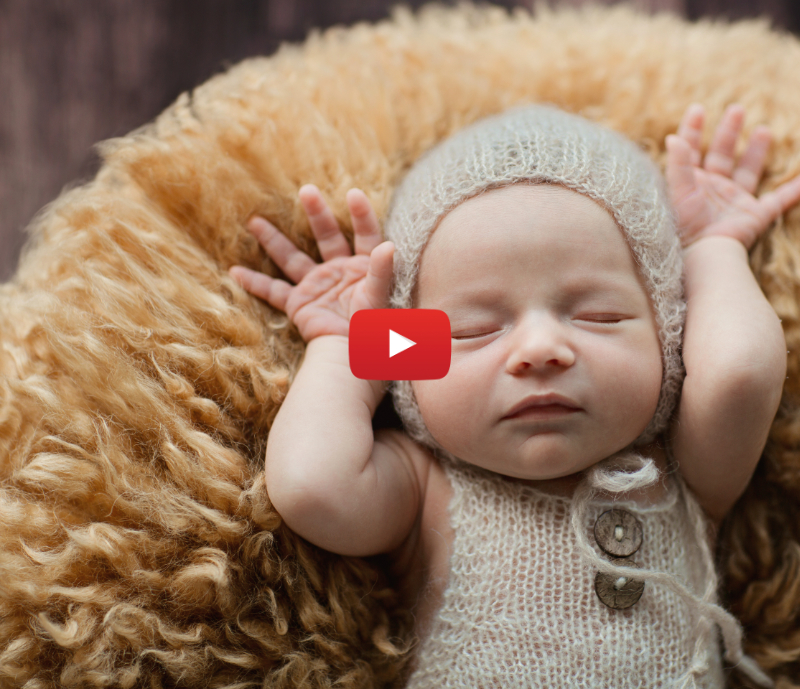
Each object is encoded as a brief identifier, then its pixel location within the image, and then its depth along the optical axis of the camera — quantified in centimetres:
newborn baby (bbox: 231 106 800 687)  43
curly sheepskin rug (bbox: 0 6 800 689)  42
